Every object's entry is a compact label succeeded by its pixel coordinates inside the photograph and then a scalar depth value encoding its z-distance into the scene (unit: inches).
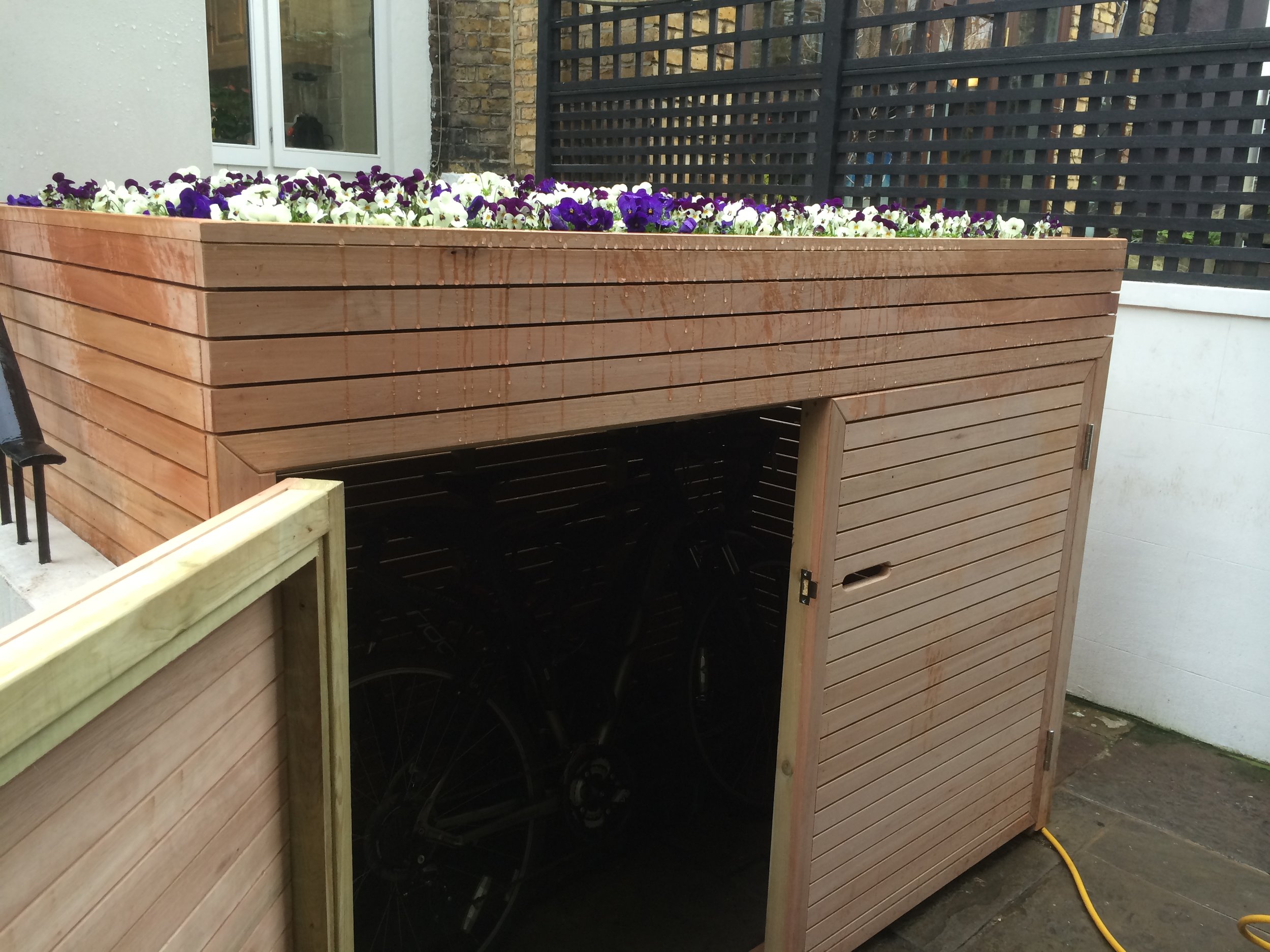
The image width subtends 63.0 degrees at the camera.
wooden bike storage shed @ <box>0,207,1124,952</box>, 52.1
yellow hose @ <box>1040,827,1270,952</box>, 105.3
